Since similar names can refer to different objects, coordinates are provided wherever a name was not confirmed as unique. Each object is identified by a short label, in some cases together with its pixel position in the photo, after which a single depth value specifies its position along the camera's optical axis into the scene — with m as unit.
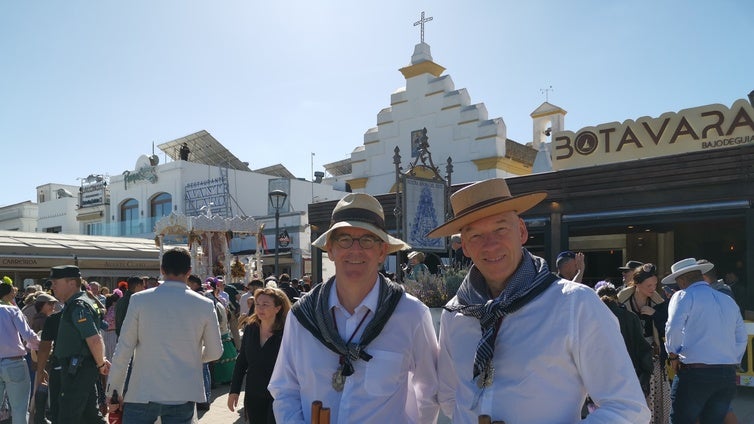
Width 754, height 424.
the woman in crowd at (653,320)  5.64
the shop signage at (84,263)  19.24
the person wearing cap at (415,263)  7.32
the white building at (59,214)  38.69
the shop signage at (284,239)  25.44
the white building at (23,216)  42.88
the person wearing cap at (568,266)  6.11
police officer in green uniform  4.84
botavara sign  11.62
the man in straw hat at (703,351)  4.97
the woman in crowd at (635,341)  4.91
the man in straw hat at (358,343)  2.38
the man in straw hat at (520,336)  1.83
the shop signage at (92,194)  36.62
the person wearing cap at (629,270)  7.41
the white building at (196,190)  32.19
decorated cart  17.56
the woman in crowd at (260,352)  4.59
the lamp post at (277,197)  15.19
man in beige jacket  4.11
